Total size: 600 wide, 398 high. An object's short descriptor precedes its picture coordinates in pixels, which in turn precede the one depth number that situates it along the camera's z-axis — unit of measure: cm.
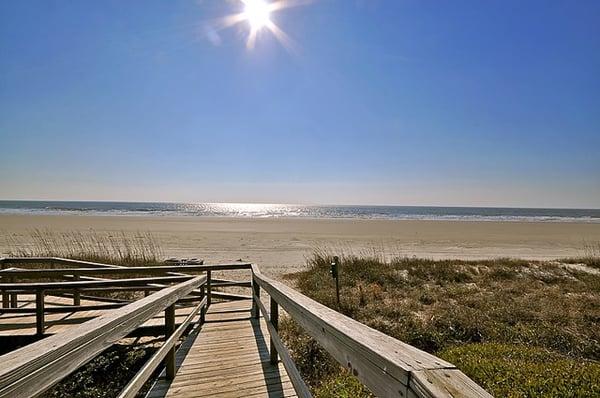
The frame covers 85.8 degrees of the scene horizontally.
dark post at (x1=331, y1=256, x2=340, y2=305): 739
